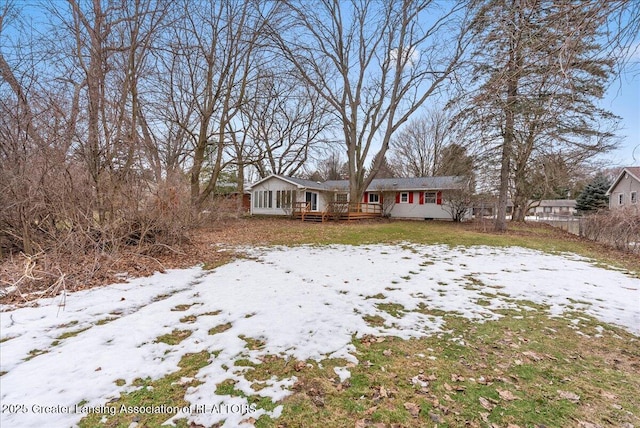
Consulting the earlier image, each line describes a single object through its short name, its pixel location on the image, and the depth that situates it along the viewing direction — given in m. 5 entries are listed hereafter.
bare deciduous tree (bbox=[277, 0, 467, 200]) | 15.25
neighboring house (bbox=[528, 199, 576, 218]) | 48.44
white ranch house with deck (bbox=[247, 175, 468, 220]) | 21.00
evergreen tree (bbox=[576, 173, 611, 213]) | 28.38
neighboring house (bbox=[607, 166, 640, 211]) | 21.43
